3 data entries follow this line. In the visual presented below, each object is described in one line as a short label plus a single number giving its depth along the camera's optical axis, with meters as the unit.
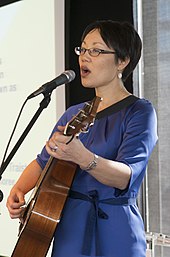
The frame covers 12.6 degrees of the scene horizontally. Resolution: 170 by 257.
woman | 2.21
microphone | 2.28
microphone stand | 2.31
